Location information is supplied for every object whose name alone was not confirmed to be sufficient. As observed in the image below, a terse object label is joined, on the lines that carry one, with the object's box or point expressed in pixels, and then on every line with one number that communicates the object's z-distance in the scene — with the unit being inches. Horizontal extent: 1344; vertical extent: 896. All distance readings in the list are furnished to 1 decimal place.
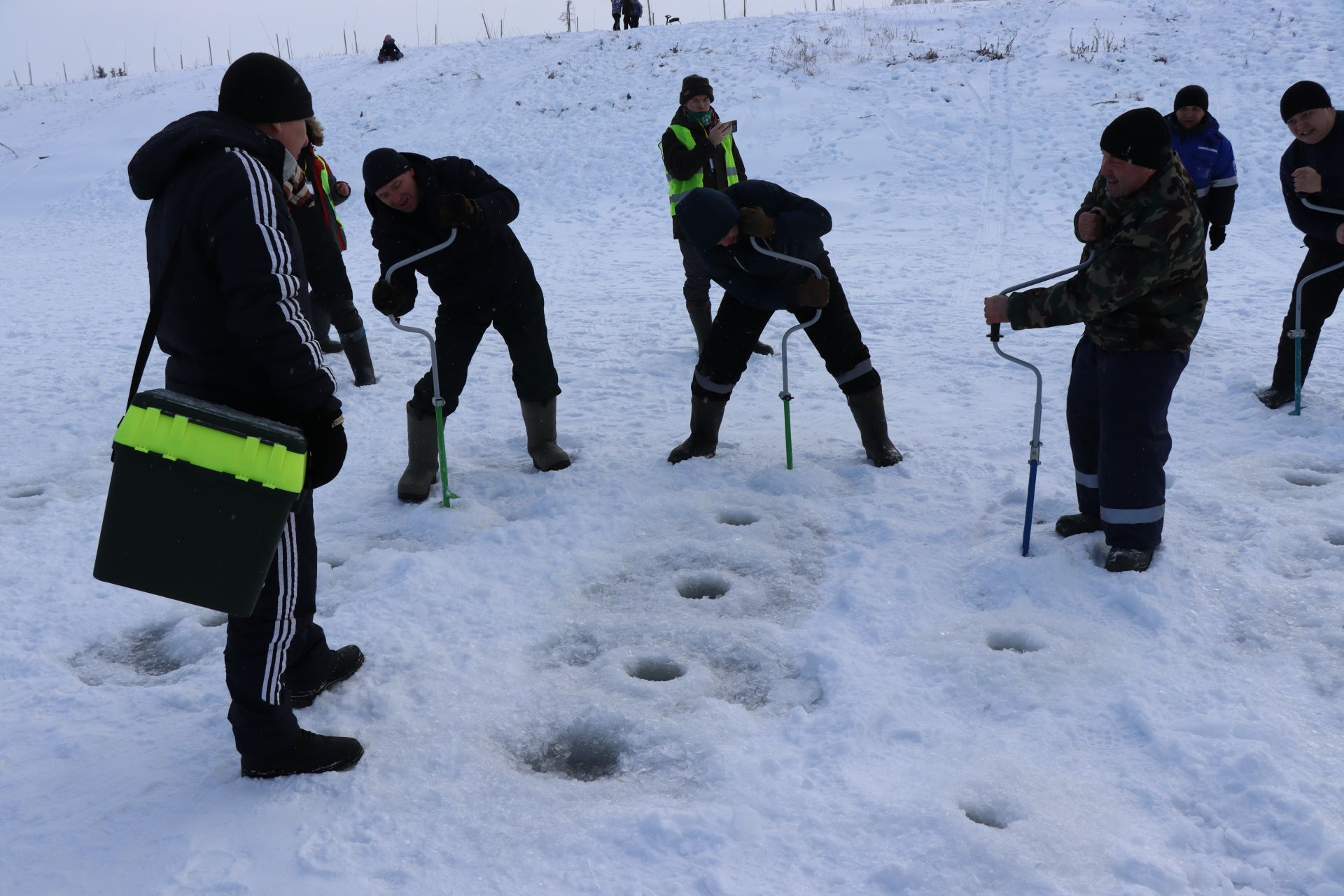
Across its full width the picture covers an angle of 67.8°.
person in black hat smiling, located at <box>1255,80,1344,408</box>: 198.4
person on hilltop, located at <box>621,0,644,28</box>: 839.7
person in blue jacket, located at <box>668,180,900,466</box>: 172.1
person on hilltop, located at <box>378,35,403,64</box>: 848.3
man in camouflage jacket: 134.0
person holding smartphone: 261.6
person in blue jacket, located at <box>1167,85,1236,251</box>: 241.9
